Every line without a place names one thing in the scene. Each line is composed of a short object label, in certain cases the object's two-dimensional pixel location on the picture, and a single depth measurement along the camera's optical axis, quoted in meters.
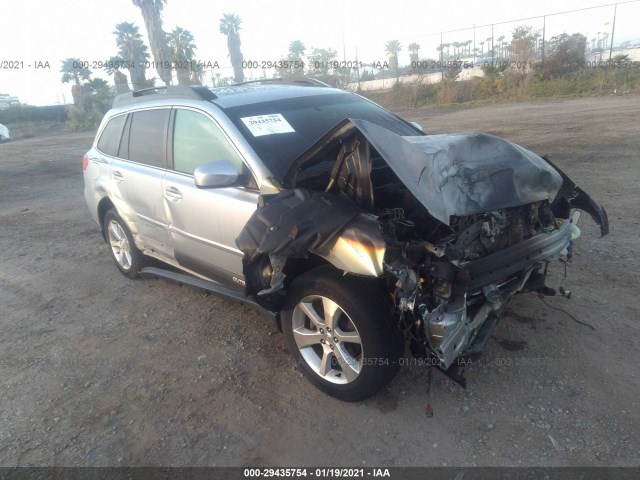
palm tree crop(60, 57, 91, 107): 31.77
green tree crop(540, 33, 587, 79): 19.20
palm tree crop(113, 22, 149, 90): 34.22
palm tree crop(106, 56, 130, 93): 32.47
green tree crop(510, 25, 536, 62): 20.00
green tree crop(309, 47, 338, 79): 27.23
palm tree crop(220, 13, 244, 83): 39.59
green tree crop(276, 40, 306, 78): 27.43
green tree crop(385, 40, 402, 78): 24.50
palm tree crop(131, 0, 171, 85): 27.28
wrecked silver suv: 2.54
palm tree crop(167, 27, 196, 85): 30.04
